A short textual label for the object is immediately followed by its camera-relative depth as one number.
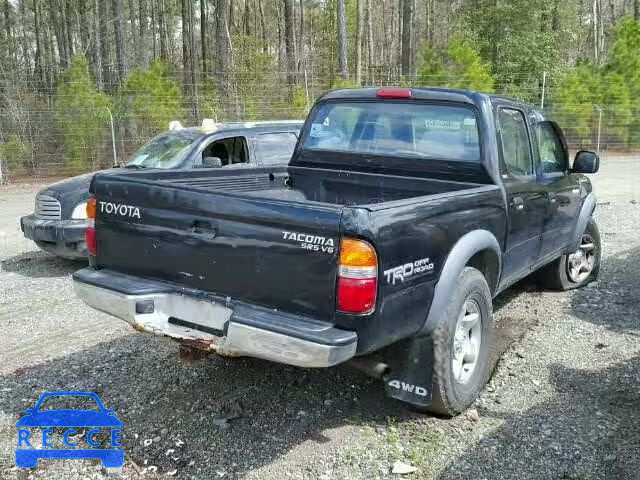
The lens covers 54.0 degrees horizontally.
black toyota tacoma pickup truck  3.05
